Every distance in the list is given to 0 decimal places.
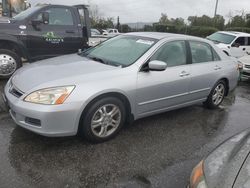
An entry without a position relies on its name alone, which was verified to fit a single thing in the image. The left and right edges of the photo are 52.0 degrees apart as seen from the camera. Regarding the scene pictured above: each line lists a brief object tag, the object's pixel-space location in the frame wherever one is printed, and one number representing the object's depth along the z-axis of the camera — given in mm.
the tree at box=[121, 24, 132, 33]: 44072
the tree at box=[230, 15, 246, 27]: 29844
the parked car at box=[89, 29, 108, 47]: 8414
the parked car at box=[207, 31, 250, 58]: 11965
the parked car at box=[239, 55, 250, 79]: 8311
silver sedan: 3090
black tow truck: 6085
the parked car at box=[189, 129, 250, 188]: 1632
